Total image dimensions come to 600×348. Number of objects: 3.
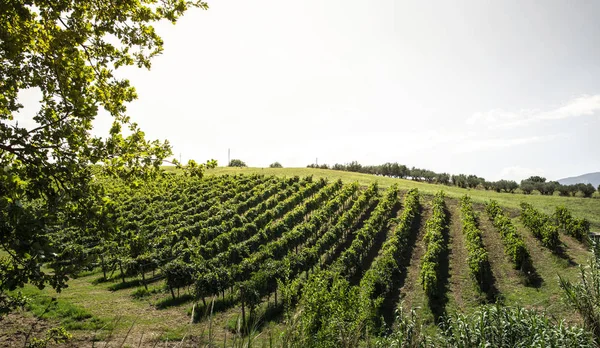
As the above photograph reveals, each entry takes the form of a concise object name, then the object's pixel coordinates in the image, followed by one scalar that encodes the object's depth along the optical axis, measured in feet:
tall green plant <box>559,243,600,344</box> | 17.03
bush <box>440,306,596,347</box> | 17.88
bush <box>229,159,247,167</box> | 346.42
